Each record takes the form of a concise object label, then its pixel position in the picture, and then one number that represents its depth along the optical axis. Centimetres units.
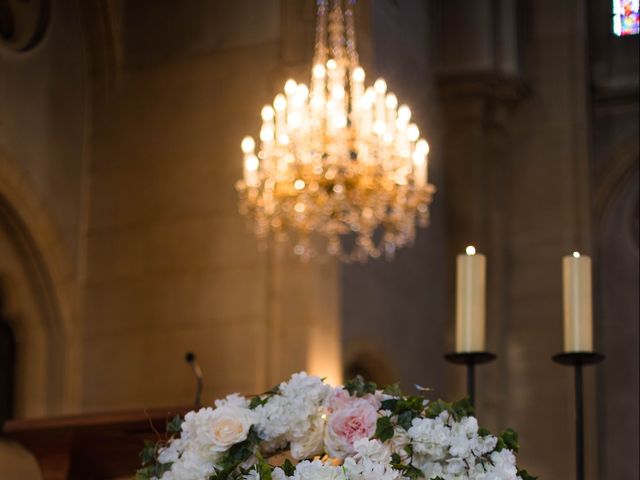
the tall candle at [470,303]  411
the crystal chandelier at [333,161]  929
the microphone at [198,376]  583
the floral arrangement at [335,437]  291
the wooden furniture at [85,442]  500
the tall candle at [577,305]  424
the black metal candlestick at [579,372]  414
